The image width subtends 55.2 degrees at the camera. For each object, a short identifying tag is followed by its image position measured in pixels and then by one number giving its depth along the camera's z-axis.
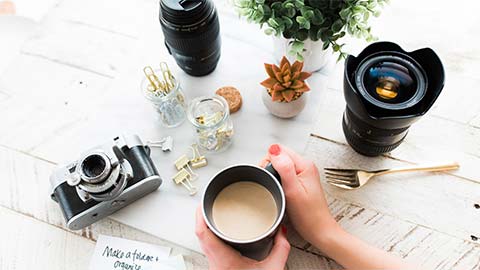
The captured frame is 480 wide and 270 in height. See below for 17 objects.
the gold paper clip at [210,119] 0.82
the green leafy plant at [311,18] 0.73
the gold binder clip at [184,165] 0.84
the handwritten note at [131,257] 0.77
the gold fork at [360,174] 0.80
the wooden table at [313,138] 0.77
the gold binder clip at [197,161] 0.84
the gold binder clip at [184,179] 0.83
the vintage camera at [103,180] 0.72
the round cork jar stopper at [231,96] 0.88
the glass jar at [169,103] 0.86
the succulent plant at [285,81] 0.77
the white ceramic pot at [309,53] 0.85
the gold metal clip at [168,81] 0.85
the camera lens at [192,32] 0.78
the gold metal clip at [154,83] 0.85
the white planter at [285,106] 0.82
